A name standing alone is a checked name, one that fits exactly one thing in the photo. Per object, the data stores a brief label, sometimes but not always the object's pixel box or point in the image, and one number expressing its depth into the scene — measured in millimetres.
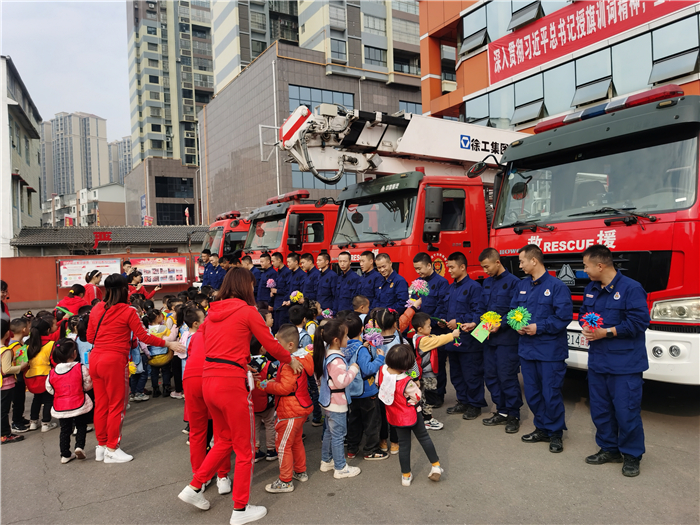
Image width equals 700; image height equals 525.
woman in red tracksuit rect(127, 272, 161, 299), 8852
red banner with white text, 12257
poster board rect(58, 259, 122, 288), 19078
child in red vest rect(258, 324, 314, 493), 3824
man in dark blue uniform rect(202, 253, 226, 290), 11531
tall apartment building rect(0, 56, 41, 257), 25234
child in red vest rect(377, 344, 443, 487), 3701
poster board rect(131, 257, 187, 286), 20031
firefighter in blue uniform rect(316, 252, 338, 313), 8125
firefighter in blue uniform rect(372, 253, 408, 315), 6207
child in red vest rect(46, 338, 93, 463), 4570
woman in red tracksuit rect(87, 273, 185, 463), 4531
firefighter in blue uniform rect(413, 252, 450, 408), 5836
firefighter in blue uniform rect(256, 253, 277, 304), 9555
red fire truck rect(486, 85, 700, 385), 4426
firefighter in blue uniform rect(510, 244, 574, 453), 4371
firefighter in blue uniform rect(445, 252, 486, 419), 5387
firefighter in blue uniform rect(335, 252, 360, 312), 7406
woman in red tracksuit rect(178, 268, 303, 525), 3373
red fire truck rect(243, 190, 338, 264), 10922
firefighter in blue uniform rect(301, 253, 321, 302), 8609
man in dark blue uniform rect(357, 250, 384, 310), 6902
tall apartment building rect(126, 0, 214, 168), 64438
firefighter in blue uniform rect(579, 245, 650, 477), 3824
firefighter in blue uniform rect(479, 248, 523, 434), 4930
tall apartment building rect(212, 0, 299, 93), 44969
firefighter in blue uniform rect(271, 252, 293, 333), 9109
